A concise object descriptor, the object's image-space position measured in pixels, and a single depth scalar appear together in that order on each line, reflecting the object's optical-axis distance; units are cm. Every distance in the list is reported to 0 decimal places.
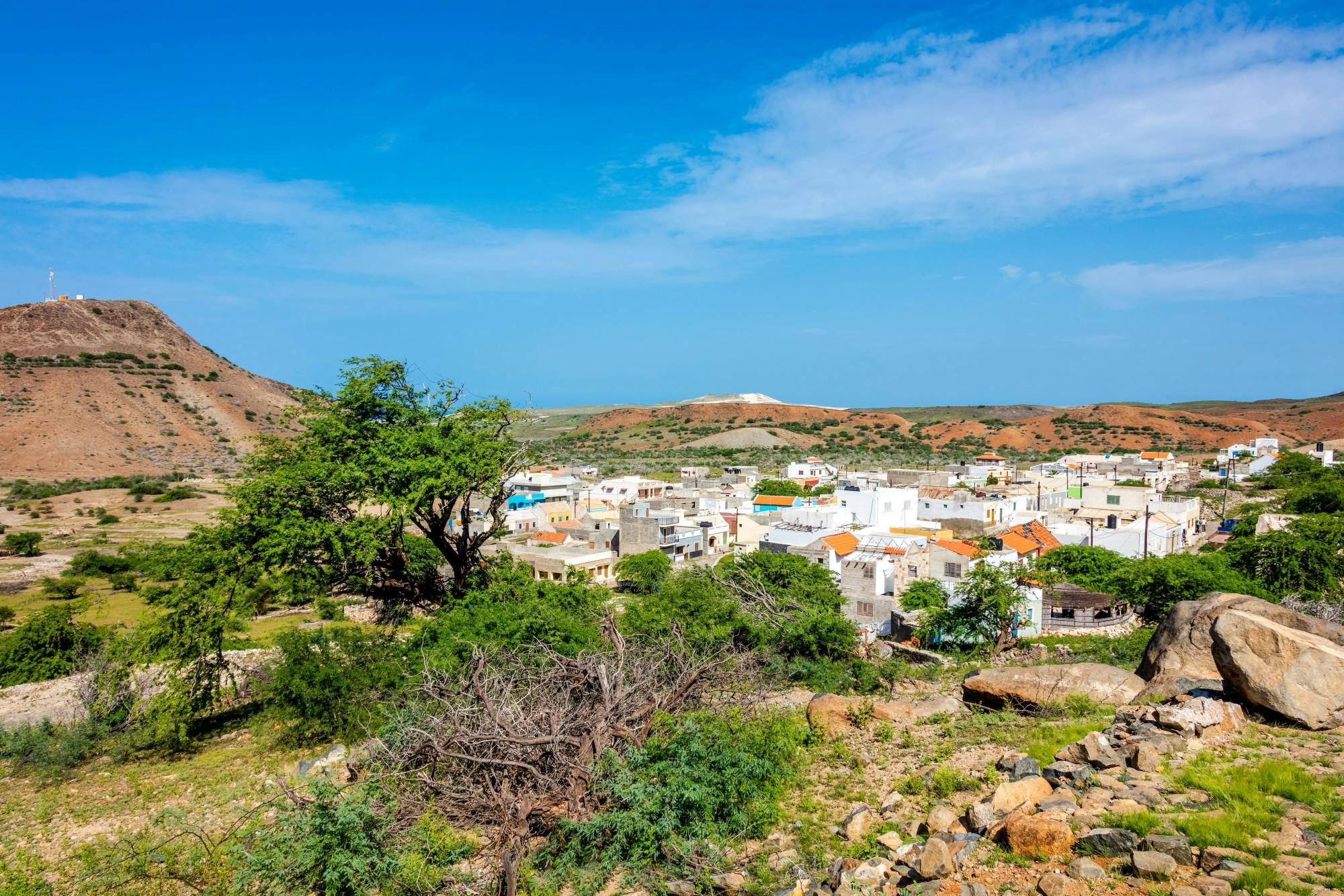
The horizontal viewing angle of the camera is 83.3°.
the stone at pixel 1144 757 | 803
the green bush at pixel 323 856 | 768
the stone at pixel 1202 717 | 888
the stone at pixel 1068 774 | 779
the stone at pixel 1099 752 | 820
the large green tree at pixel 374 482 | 1628
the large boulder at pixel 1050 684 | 1204
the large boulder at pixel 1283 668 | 888
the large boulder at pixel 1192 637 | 1138
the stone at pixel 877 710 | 1161
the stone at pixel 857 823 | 791
